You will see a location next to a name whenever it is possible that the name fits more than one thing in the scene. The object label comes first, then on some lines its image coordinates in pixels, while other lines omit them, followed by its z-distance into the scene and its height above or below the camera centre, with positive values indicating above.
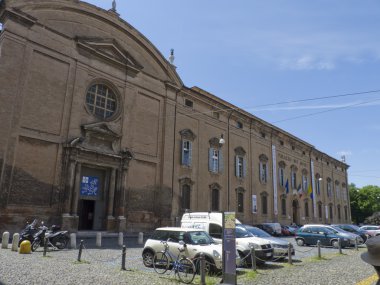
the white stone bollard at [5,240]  14.55 -1.12
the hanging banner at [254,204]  35.81 +1.62
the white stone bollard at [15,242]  13.96 -1.14
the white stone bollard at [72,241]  15.80 -1.16
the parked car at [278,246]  13.84 -0.96
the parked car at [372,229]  28.37 -0.45
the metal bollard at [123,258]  10.79 -1.26
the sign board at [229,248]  9.08 -0.75
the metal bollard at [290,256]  13.10 -1.28
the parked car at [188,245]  10.74 -0.85
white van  12.95 -0.60
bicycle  9.82 -1.35
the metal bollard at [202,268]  8.65 -1.19
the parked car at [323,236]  20.11 -0.76
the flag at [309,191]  42.96 +3.70
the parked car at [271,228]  28.14 -0.56
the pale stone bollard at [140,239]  19.44 -1.21
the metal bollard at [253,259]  11.32 -1.22
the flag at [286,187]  41.50 +3.88
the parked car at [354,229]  27.04 -0.45
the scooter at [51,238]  14.61 -1.02
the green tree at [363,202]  74.25 +4.52
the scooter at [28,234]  14.84 -0.86
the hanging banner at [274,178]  39.38 +4.76
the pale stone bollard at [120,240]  17.85 -1.19
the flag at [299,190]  44.19 +3.90
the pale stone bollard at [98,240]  16.96 -1.19
